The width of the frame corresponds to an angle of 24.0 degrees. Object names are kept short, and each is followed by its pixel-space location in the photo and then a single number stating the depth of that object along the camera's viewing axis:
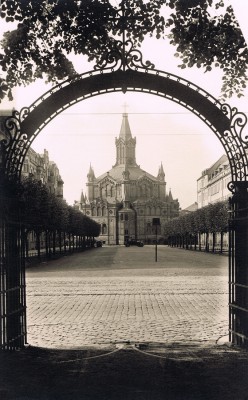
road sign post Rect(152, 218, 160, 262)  37.19
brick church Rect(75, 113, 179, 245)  147.25
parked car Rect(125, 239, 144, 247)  109.26
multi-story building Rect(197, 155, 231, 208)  86.68
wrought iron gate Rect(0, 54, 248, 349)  8.87
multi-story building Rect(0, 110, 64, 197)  72.40
